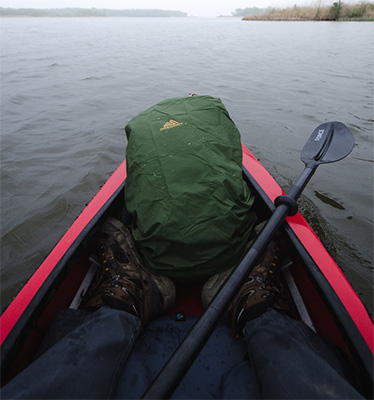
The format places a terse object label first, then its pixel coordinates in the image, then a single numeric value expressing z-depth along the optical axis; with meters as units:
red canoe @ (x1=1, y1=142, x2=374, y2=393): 1.10
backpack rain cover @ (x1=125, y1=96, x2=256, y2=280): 1.30
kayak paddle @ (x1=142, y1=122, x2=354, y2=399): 0.87
